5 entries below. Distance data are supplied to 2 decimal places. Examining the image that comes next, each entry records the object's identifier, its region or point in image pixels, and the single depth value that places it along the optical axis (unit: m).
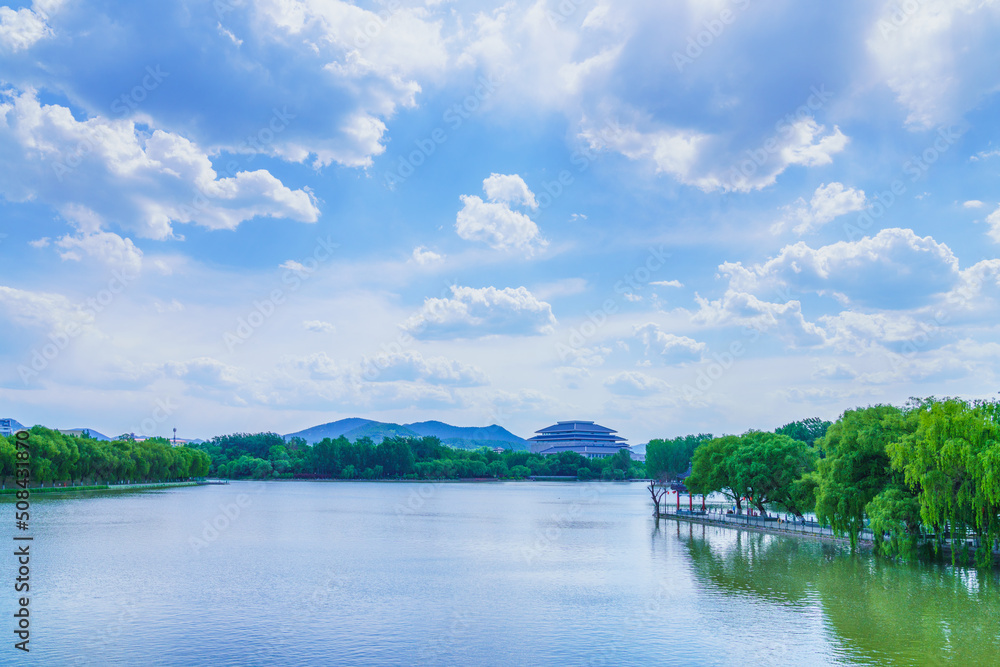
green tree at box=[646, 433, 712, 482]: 174.25
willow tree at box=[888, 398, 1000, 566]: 34.94
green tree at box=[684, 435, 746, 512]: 71.19
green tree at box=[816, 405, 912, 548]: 43.72
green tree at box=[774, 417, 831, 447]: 139.68
